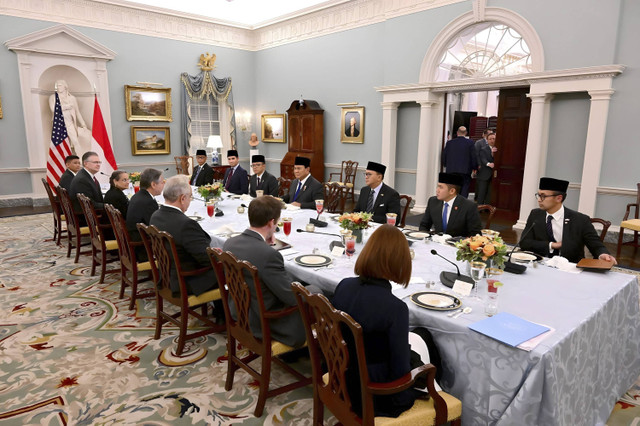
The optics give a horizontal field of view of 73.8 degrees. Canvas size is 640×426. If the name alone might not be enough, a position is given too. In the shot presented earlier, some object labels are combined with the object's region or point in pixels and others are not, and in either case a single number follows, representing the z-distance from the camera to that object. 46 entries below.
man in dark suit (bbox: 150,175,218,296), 3.31
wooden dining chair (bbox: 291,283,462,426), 1.81
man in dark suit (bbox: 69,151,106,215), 5.57
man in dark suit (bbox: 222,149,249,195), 7.30
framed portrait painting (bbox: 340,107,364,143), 9.99
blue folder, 1.97
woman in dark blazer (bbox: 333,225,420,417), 1.87
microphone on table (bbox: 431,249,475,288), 2.66
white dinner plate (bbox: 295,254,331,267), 3.06
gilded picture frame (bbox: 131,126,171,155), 10.80
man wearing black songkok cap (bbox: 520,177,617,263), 3.54
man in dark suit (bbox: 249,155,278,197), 6.54
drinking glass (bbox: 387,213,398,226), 3.63
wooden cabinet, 10.73
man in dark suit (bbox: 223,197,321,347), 2.57
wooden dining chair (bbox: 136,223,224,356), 3.16
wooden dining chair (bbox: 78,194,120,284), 4.68
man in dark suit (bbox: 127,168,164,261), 4.21
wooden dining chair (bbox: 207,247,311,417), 2.47
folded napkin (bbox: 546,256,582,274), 2.96
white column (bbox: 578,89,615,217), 6.38
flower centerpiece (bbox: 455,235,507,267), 2.45
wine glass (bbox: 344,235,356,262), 3.25
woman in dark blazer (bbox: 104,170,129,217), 5.02
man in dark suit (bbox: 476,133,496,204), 8.48
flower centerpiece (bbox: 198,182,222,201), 4.98
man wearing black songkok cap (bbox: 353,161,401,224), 5.04
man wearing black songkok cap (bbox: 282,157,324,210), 5.76
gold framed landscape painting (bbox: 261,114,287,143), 12.00
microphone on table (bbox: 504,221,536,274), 2.89
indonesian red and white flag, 7.33
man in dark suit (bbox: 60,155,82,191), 6.18
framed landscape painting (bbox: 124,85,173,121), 10.55
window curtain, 11.41
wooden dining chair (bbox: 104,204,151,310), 3.87
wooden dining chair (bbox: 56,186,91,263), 5.40
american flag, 7.47
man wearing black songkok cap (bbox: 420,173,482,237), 4.15
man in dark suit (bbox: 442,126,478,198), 8.73
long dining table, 1.92
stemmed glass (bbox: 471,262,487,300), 2.36
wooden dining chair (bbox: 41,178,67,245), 6.06
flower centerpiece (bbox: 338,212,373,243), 3.44
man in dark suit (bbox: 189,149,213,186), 7.95
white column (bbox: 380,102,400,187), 9.20
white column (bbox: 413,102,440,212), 8.62
